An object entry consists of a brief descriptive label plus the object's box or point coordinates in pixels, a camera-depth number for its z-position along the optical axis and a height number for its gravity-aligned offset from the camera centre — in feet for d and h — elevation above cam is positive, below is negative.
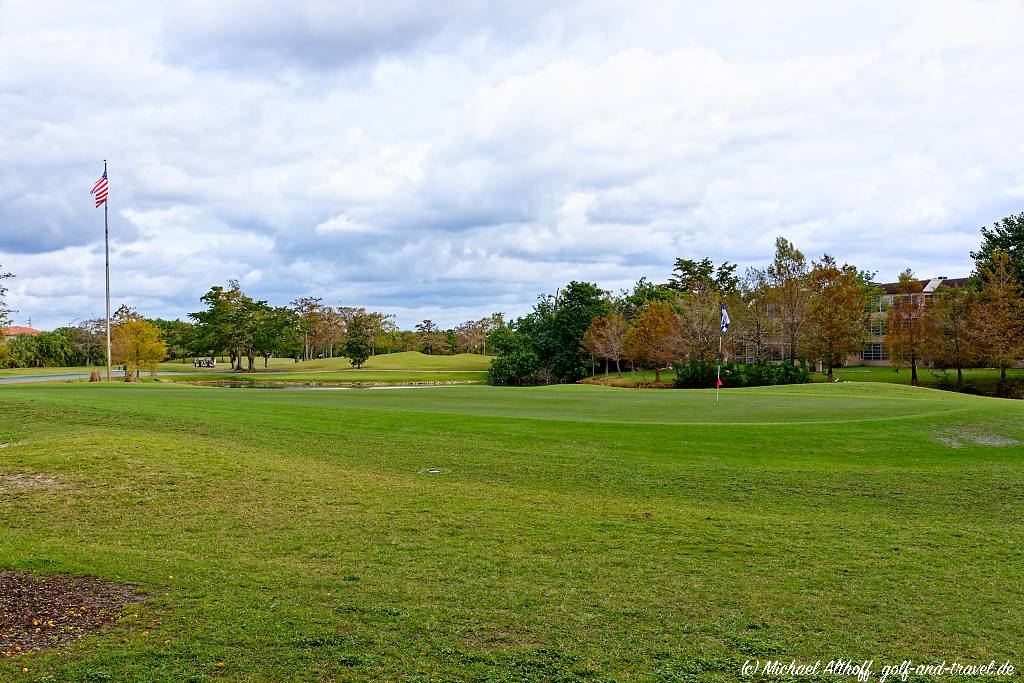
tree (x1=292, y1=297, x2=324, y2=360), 367.86 +21.58
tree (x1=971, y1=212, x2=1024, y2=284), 195.00 +30.36
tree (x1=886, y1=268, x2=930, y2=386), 185.68 +4.35
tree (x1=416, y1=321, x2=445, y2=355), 407.23 +7.88
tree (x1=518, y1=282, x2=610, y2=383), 236.63 +7.51
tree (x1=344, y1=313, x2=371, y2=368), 297.12 +5.42
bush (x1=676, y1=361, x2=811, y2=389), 168.04 -6.12
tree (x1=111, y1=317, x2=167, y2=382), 212.64 +4.22
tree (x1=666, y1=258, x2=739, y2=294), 289.53 +32.23
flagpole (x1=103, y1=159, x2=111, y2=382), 144.77 +25.68
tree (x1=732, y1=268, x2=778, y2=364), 192.34 +7.74
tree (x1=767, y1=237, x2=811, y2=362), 186.39 +12.57
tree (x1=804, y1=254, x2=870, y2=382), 185.06 +7.98
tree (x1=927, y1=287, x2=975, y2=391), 176.86 +4.00
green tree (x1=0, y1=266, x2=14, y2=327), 131.30 +9.99
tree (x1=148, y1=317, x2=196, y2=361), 311.27 +10.73
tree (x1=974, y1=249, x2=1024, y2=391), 167.12 +4.66
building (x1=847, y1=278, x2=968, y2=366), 262.67 +1.07
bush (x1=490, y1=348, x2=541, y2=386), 227.40 -4.52
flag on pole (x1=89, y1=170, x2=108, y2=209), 131.03 +31.87
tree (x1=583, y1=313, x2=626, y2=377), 213.25 +4.67
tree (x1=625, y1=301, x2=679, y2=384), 193.90 +3.92
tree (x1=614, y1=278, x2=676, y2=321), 260.83 +20.72
